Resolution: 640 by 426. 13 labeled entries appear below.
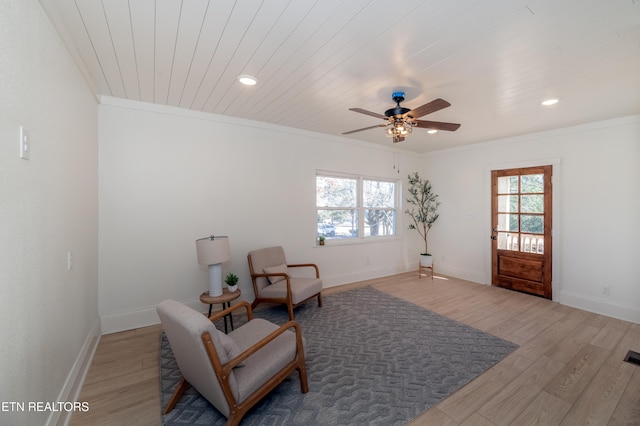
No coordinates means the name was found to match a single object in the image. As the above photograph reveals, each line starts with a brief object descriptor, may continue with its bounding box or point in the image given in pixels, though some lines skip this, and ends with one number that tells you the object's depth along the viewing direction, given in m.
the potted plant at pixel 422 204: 5.71
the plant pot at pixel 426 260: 5.30
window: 4.65
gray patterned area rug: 1.84
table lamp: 2.82
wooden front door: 4.16
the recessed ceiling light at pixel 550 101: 2.91
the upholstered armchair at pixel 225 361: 1.51
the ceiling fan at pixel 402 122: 2.63
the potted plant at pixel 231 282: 3.12
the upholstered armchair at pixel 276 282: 3.29
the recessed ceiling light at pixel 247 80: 2.46
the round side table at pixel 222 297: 2.78
